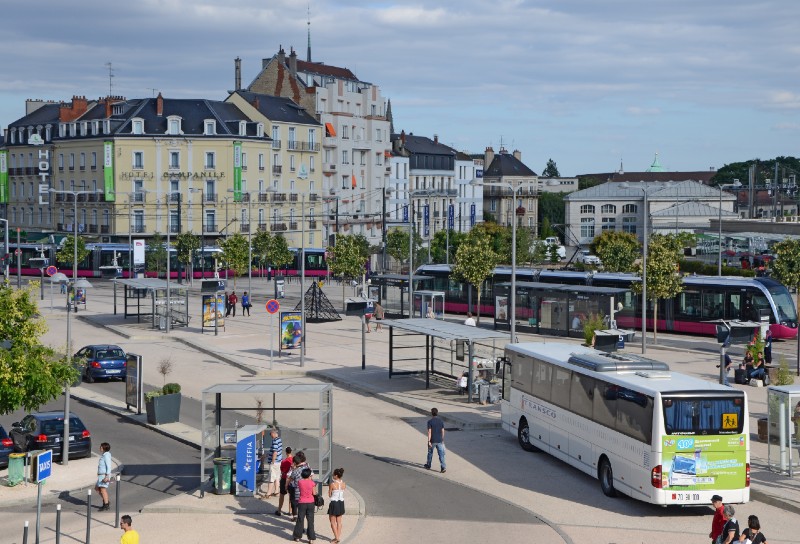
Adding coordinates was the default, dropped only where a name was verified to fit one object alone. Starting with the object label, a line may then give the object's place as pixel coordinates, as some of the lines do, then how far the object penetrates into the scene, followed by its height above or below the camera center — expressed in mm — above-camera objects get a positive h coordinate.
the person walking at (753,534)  15180 -4448
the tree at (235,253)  69562 -1718
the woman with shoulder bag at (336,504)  17780 -4691
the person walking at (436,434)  22797 -4482
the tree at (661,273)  41562 -1690
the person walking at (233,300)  57638 -4023
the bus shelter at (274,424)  20906 -4472
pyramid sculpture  54719 -4285
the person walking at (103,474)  20188 -4784
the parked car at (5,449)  23059 -4928
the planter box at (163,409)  28047 -4898
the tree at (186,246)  82500 -1521
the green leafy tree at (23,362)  21922 -2875
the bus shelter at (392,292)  55678 -3461
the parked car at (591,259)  90888 -2687
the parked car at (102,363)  36594 -4783
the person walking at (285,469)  19250 -4430
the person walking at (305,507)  17891 -4786
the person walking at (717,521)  16516 -4592
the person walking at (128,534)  15492 -4557
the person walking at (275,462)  20500 -4599
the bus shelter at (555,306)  47969 -3609
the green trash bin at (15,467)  21859 -5046
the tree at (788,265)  40031 -1285
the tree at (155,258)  84188 -2525
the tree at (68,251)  76875 -1917
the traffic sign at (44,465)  17703 -4087
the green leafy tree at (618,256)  67562 -1679
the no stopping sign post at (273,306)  38812 -2920
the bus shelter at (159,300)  49562 -3616
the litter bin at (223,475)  20797 -4918
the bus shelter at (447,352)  29656 -3961
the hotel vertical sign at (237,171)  95500 +5108
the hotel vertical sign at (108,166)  91812 +5263
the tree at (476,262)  52969 -1670
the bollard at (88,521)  17538 -4964
